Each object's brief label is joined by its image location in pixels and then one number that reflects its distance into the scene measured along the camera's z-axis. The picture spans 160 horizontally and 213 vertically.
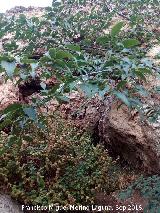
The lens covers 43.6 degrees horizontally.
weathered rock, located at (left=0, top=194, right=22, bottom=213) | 2.02
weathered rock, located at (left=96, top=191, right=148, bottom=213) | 2.22
